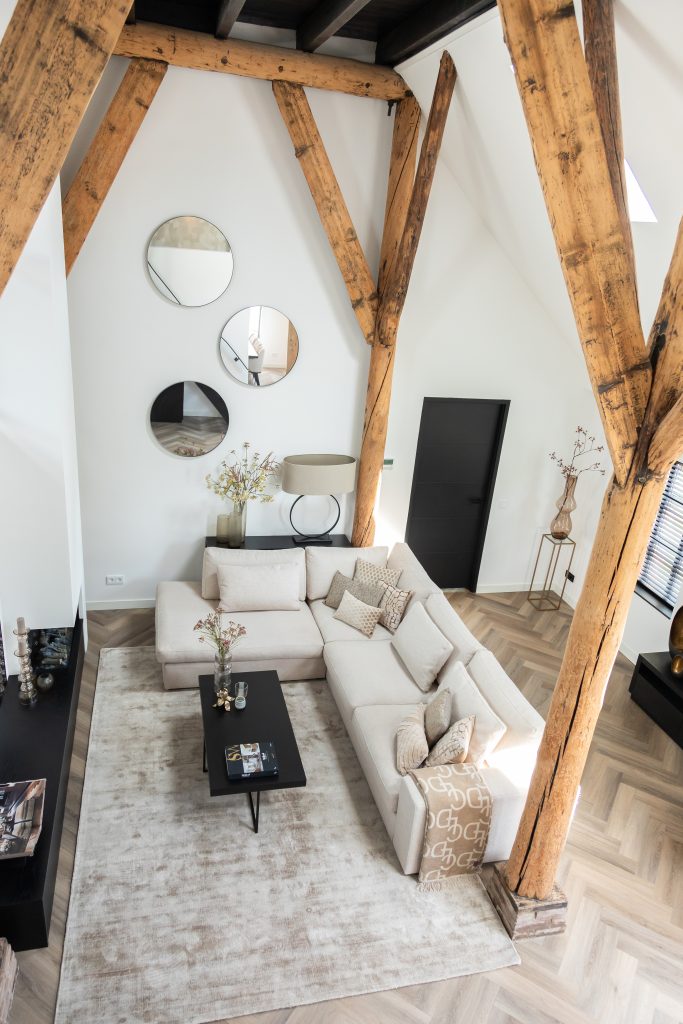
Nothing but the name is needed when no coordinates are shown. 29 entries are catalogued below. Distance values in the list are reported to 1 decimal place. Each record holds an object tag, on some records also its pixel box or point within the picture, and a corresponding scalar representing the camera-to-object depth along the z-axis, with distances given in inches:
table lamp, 224.1
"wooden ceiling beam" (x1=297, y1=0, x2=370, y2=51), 156.3
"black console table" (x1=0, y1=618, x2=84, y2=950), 126.3
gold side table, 274.8
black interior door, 255.9
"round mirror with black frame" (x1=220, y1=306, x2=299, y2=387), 223.1
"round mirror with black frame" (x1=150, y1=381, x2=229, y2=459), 225.0
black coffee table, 151.4
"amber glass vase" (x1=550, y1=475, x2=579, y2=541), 257.6
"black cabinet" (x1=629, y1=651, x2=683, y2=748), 199.6
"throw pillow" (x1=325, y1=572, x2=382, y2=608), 221.1
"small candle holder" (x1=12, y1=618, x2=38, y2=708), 166.9
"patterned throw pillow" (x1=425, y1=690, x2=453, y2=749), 163.9
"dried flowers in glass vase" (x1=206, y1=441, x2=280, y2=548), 234.2
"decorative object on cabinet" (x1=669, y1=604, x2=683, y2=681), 203.6
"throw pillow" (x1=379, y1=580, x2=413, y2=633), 215.9
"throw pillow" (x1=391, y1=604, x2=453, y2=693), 188.4
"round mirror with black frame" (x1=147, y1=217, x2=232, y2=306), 209.3
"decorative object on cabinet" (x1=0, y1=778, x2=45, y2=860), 129.0
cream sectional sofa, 153.3
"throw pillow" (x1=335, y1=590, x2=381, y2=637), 214.4
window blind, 230.7
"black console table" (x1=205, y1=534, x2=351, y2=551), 237.1
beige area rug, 125.3
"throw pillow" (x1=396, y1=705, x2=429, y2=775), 157.4
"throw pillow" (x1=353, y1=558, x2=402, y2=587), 227.5
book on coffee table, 151.7
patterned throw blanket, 144.6
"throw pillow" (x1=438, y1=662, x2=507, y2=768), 156.1
